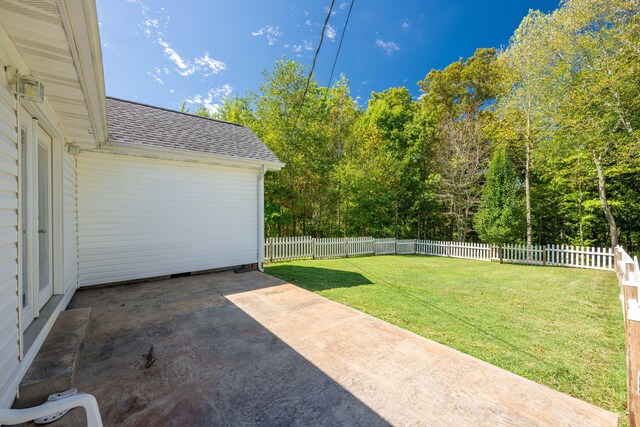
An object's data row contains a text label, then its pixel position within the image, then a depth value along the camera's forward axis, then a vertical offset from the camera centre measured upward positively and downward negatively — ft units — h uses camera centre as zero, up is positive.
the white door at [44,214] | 10.71 -0.02
